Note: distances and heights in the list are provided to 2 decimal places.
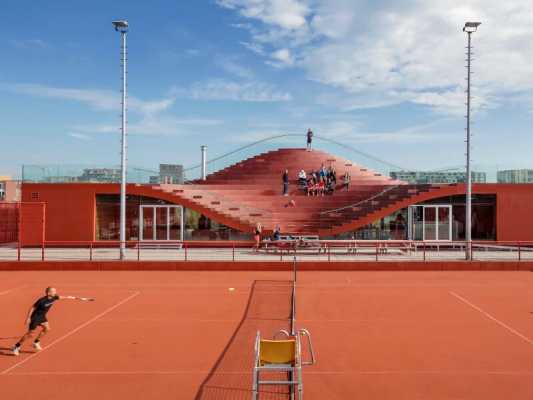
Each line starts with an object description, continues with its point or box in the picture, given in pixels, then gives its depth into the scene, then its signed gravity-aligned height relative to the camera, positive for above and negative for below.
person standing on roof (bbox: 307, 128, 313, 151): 40.44 +6.12
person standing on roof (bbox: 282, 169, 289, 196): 32.84 +2.16
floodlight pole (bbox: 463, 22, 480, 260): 22.59 +2.95
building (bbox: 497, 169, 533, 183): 28.83 +2.41
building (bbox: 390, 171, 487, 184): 29.00 +2.36
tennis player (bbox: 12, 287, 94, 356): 9.73 -1.83
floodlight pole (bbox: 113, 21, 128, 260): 22.48 +3.63
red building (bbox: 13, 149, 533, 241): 28.39 +0.27
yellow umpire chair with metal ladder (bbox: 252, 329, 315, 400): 6.77 -1.70
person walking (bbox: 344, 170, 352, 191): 32.75 +2.34
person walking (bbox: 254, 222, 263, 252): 25.16 -0.74
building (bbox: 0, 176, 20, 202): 48.90 +2.59
